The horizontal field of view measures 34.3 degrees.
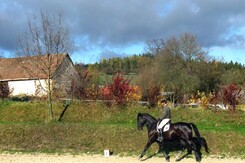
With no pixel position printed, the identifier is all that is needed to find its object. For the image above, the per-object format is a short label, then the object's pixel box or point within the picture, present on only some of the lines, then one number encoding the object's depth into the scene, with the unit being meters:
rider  15.84
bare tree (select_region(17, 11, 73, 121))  24.62
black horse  15.75
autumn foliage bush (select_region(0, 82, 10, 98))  32.18
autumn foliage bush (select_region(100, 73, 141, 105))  28.05
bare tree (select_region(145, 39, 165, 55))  66.88
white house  25.49
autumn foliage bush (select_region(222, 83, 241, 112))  26.81
